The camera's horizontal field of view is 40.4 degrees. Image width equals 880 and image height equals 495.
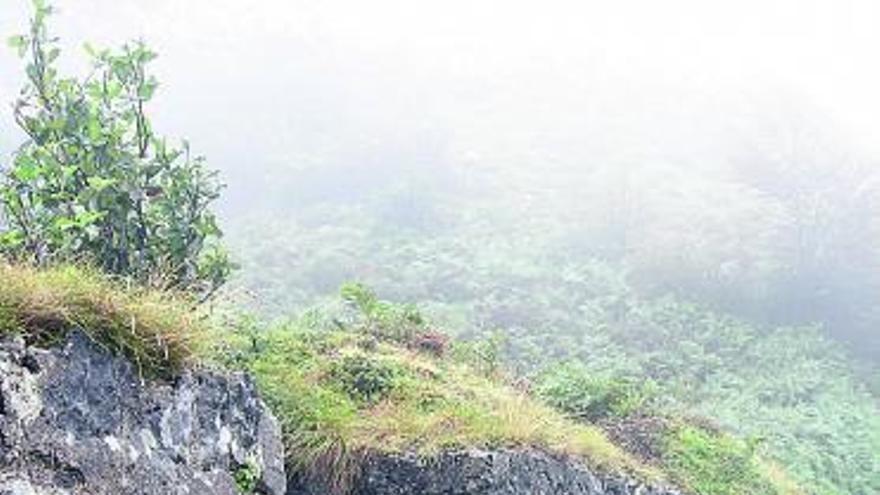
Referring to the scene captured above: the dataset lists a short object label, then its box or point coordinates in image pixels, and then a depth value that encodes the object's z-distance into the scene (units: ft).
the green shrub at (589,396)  40.16
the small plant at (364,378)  30.81
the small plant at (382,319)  39.19
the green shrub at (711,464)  37.83
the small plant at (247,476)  22.11
